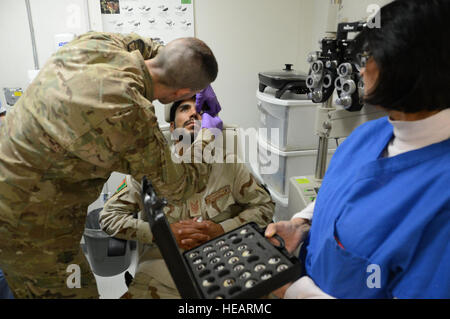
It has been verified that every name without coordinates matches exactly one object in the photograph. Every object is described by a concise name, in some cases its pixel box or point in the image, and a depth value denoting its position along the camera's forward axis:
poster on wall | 2.52
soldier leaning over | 0.97
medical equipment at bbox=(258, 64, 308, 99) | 2.00
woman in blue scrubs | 0.61
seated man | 1.45
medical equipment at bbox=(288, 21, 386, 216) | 1.13
